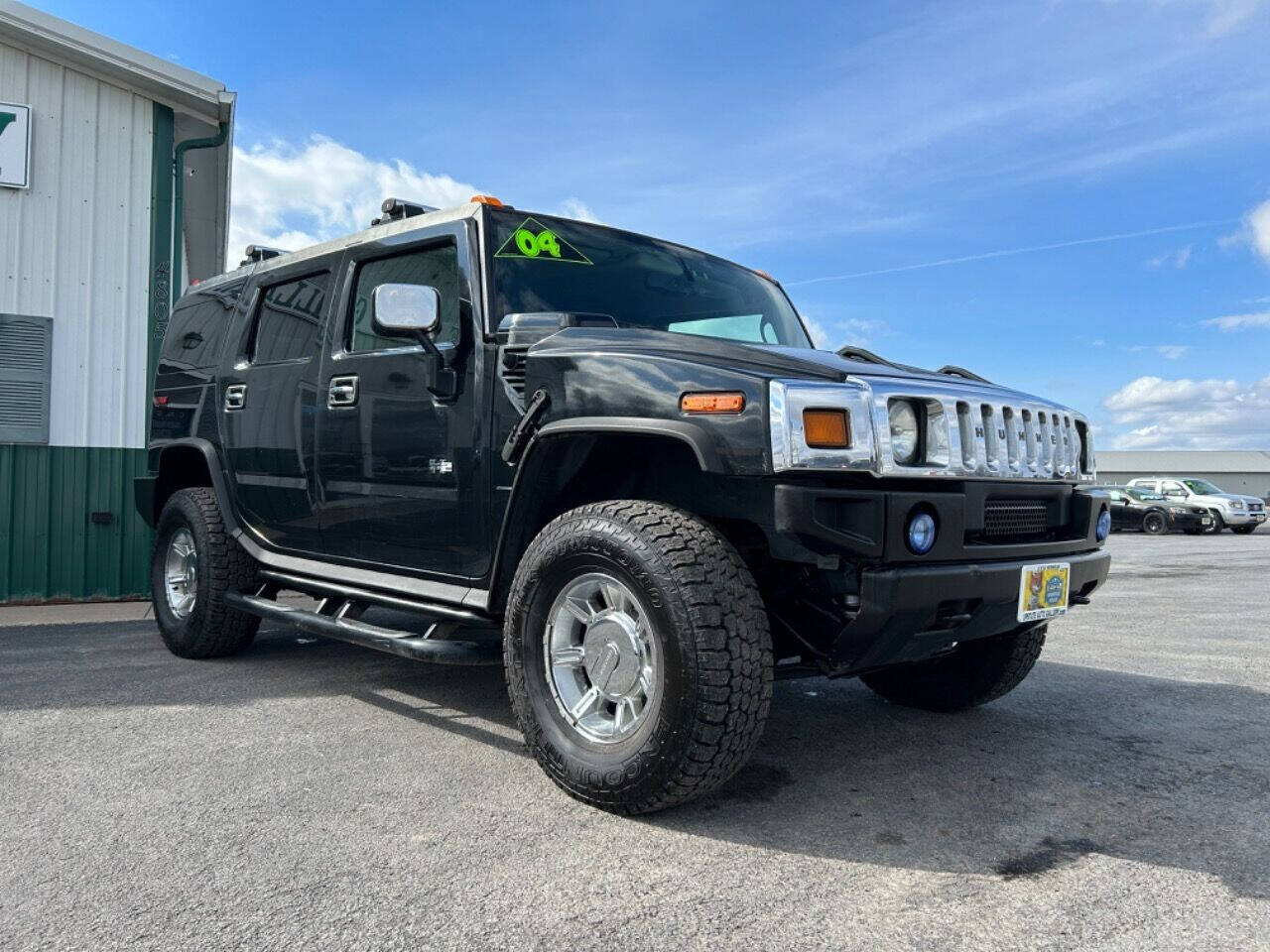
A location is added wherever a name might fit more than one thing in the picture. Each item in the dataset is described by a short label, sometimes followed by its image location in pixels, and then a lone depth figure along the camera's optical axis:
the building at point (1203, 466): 60.50
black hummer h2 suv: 2.74
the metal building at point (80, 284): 8.03
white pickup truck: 23.44
